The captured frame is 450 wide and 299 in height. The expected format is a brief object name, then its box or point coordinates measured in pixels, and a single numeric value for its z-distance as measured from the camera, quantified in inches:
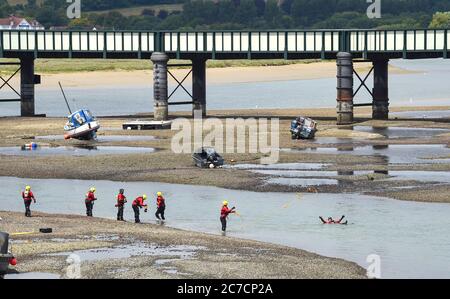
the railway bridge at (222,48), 4168.3
